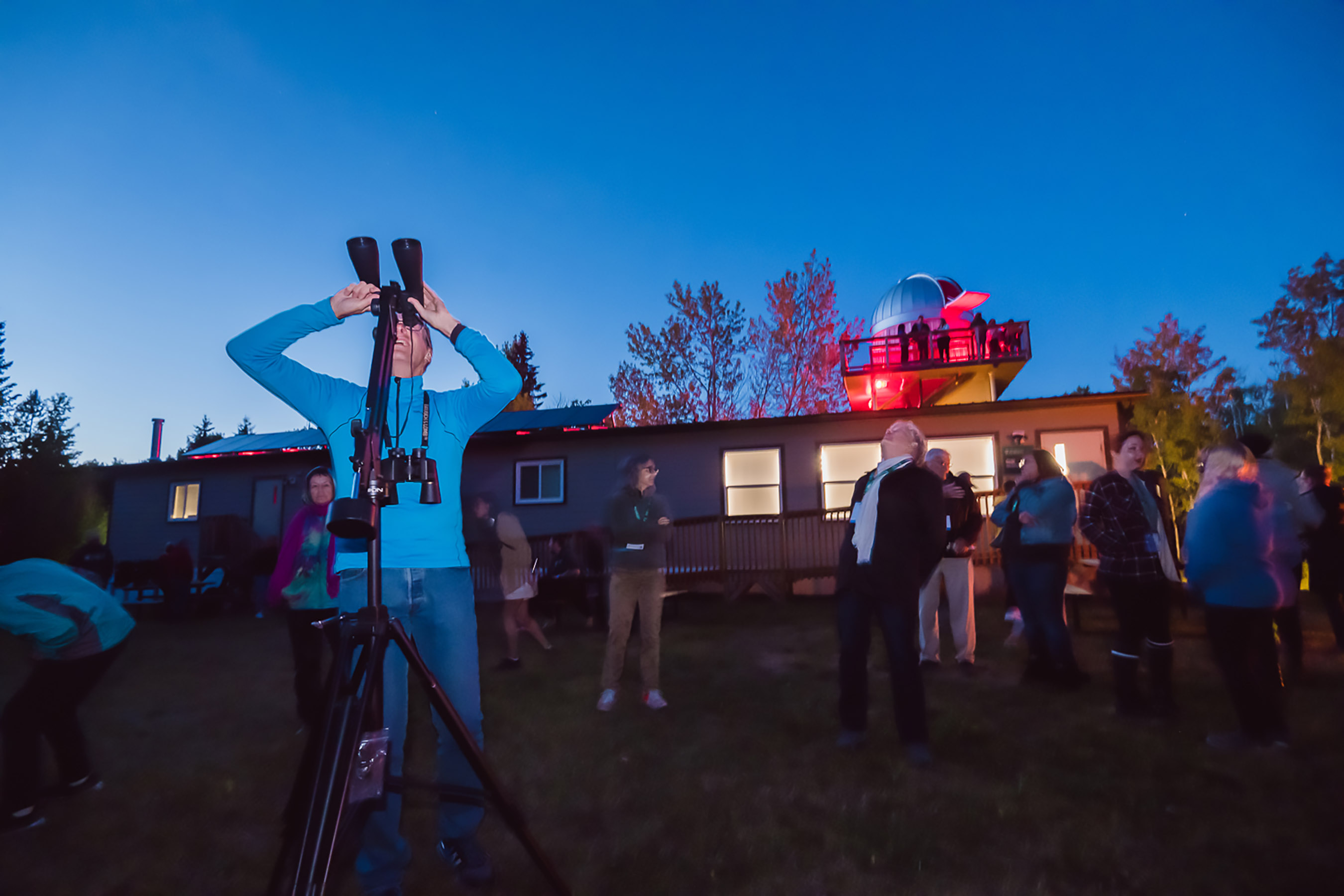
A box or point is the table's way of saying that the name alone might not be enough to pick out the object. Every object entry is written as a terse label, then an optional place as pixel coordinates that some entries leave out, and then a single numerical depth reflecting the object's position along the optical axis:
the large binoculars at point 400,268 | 2.10
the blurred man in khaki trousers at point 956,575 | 6.68
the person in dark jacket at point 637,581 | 5.85
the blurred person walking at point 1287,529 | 4.80
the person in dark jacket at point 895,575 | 4.27
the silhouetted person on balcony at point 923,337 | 20.52
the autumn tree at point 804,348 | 28.80
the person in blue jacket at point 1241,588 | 4.21
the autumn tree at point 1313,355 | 26.20
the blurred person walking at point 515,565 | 8.00
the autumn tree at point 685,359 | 30.11
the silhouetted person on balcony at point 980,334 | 19.61
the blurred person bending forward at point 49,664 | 3.71
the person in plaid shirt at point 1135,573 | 4.80
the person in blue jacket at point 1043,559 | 5.85
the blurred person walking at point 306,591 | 4.68
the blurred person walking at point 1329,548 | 6.63
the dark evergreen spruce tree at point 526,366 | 53.69
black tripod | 1.69
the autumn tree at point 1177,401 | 29.58
